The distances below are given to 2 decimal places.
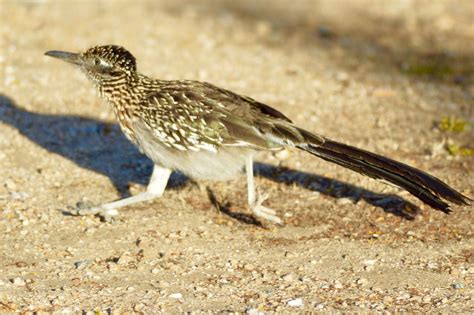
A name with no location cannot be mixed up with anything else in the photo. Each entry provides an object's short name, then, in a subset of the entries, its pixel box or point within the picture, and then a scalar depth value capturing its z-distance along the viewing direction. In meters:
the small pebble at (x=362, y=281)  13.13
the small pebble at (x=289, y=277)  13.27
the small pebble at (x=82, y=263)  13.62
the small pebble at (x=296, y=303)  12.36
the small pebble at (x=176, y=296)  12.57
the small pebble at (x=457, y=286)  12.90
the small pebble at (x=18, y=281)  12.92
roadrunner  14.34
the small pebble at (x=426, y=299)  12.48
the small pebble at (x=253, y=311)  12.07
